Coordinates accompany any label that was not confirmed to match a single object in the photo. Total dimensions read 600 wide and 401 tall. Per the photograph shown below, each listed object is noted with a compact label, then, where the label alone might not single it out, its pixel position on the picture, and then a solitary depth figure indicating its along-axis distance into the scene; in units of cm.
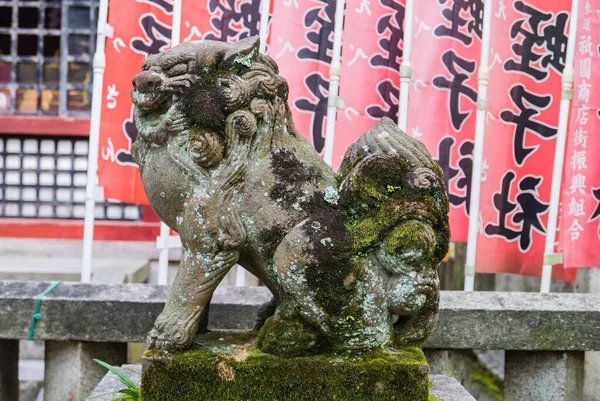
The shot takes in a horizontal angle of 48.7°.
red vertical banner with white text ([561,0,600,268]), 328
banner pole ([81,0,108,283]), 324
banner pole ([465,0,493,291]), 327
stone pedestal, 210
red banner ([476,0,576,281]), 346
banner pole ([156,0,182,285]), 324
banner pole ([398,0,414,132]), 328
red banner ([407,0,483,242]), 338
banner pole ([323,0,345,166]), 325
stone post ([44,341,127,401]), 300
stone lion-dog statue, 209
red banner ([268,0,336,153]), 334
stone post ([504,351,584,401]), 301
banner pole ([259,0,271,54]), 334
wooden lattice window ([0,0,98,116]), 610
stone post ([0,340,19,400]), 308
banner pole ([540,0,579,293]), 325
